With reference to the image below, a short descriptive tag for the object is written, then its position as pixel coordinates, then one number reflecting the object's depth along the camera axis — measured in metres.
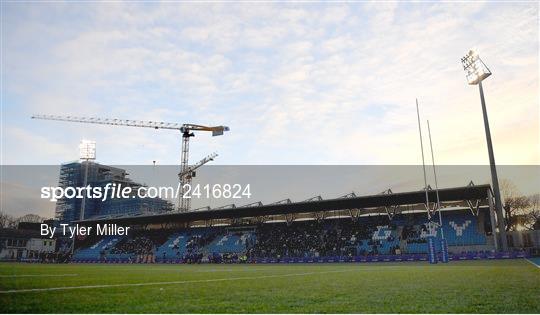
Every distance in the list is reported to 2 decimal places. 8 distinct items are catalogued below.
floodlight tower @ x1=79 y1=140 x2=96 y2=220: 91.81
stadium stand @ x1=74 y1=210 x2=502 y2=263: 48.53
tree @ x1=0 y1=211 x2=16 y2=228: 126.86
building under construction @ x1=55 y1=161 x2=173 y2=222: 168.74
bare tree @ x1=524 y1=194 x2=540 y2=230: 77.81
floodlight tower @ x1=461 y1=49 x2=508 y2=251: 43.50
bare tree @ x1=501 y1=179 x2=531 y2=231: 76.81
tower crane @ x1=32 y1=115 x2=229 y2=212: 117.71
